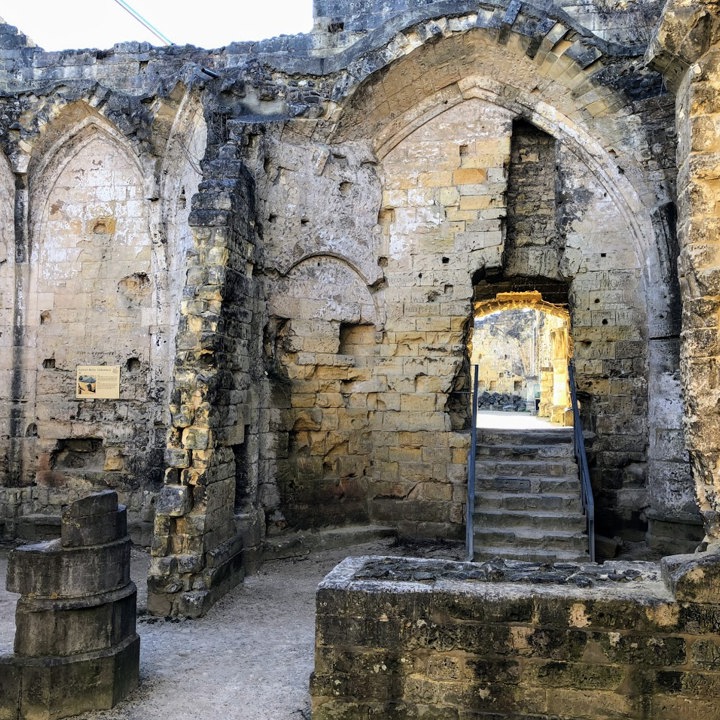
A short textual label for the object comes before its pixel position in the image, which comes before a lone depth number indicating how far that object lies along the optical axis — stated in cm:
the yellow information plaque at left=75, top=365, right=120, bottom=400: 841
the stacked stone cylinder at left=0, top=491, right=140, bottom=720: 385
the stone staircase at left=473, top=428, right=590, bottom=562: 655
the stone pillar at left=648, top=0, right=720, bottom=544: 398
